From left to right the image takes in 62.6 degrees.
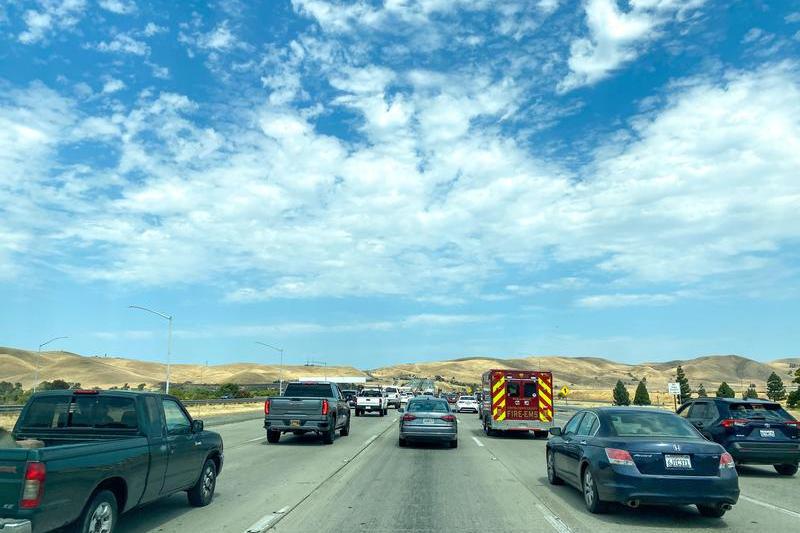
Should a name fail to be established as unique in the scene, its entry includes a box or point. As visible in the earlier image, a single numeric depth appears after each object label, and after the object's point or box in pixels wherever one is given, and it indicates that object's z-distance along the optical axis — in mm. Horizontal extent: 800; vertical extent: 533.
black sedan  8969
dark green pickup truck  6043
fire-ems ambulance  25984
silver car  20688
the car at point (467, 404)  55281
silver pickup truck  21031
